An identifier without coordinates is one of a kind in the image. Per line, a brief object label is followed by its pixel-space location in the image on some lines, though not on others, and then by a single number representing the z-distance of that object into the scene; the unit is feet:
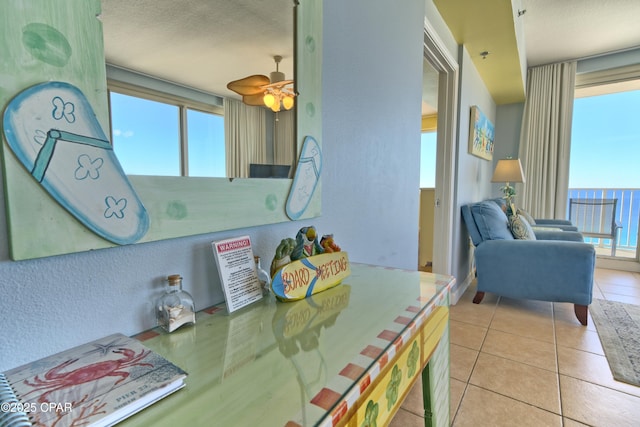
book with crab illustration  1.17
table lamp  11.15
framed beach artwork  9.88
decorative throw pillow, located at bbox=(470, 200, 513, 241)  8.54
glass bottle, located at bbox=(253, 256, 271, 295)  2.63
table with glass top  1.34
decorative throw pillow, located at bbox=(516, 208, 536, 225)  11.23
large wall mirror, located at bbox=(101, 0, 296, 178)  1.82
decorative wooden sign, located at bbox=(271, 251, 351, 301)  2.45
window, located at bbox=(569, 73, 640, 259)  12.70
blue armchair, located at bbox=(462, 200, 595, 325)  7.27
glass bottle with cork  1.98
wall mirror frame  1.40
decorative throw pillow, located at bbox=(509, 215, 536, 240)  9.00
